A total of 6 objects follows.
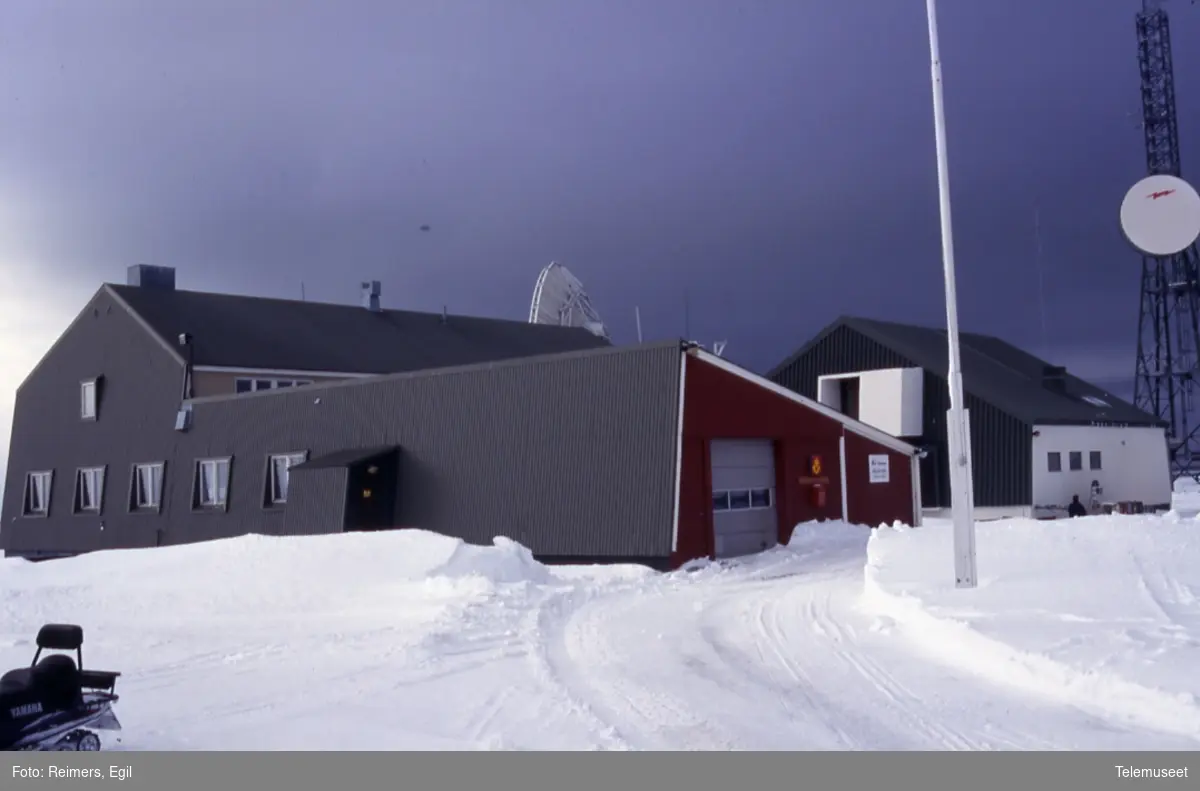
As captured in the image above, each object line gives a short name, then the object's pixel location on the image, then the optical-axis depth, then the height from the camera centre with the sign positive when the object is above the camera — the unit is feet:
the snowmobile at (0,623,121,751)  24.77 -4.25
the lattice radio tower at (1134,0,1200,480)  138.72 +29.50
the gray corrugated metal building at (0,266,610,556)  110.83 +14.48
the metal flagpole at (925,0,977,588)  46.06 +3.66
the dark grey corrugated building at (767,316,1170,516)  120.06 +9.95
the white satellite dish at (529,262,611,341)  162.91 +30.10
